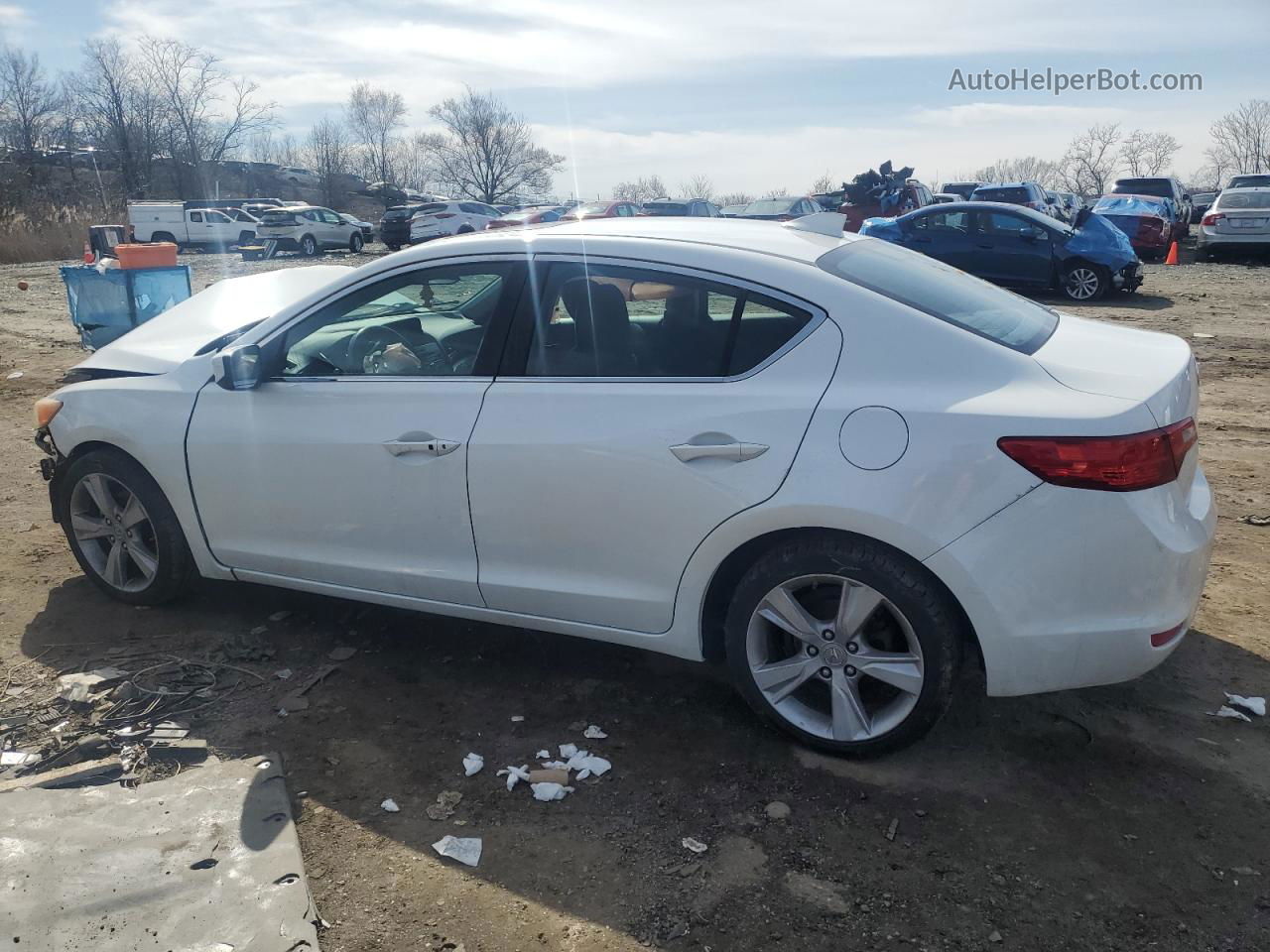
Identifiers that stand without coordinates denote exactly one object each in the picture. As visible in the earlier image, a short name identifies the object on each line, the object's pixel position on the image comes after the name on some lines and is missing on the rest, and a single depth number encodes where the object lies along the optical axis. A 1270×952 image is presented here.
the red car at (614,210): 25.12
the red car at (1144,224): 22.64
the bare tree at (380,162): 88.25
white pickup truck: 37.84
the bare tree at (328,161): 75.44
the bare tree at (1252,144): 65.00
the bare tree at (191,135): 66.31
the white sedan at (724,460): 2.85
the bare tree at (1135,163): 67.06
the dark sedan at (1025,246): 15.48
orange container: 11.28
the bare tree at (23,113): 64.75
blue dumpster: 11.15
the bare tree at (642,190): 75.81
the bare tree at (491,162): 79.06
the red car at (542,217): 26.66
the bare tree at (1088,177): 65.00
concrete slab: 2.58
